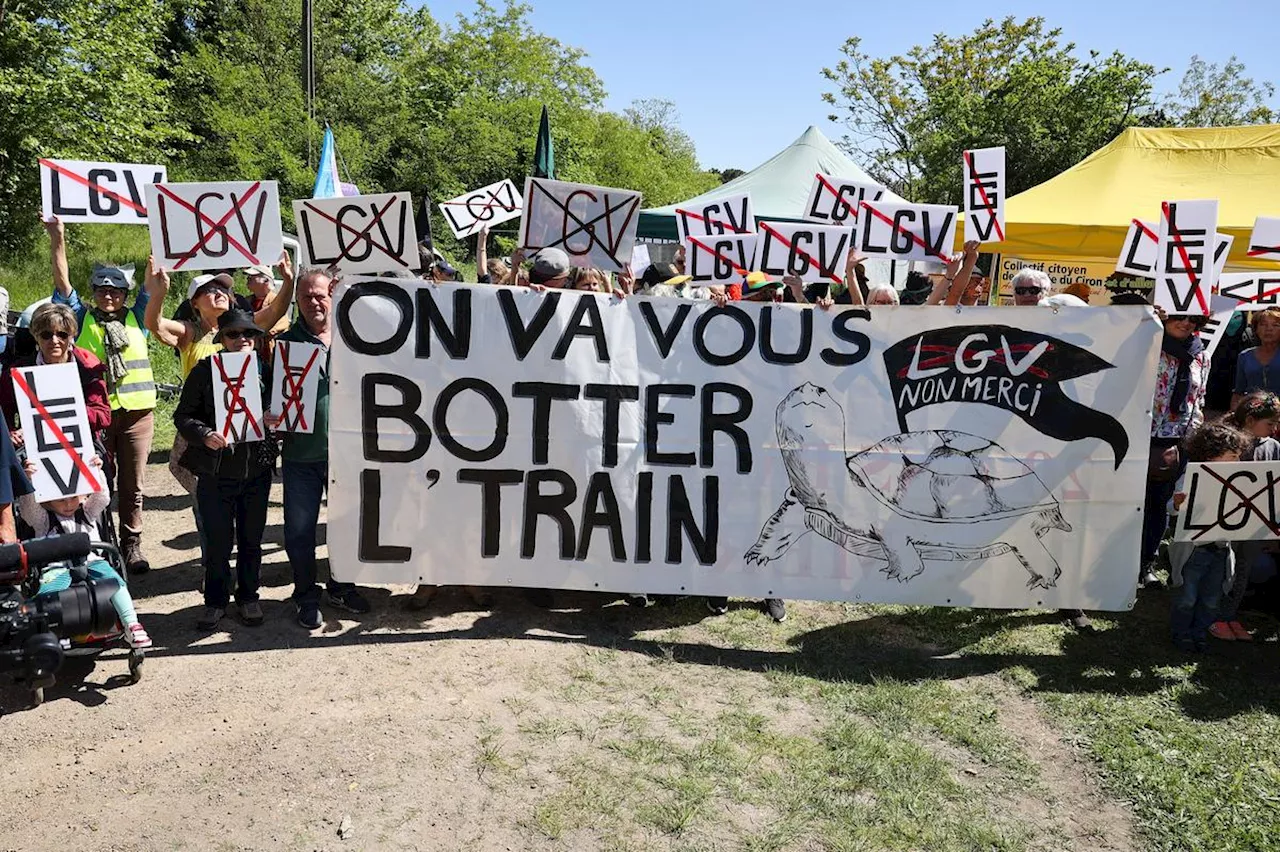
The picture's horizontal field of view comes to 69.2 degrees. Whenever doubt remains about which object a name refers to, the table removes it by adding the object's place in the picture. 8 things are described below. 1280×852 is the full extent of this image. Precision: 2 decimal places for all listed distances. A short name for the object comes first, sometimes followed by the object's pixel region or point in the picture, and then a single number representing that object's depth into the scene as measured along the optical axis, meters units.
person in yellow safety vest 6.00
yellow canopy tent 9.77
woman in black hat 4.84
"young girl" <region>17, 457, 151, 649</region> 4.36
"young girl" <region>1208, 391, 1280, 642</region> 5.25
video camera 3.65
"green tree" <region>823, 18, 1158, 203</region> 24.69
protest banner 5.01
